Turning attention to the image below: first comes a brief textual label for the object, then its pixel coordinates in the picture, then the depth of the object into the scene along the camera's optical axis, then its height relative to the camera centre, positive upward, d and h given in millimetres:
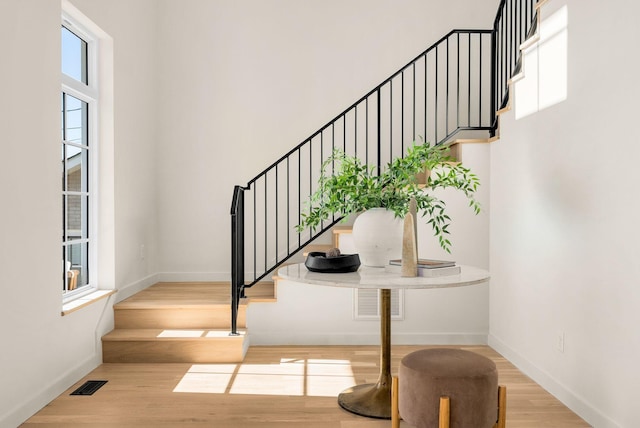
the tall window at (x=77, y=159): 3633 +334
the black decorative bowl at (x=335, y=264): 2646 -297
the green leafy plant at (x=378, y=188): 2818 +93
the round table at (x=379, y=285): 2328 -350
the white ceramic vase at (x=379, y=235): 2736 -158
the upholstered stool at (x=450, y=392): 2039 -741
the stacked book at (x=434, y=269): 2480 -305
